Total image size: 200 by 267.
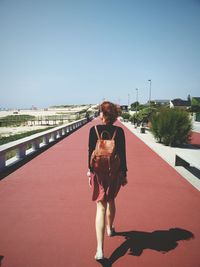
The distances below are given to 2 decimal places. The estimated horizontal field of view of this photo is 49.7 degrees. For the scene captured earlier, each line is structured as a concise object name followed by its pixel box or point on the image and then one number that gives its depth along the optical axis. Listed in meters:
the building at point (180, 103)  84.51
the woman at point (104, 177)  2.71
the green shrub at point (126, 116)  32.87
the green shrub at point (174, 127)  11.22
